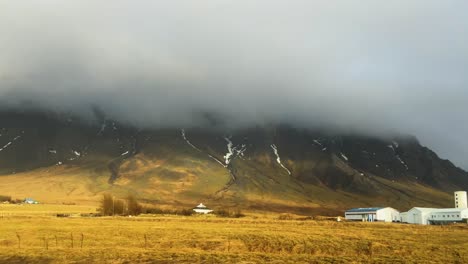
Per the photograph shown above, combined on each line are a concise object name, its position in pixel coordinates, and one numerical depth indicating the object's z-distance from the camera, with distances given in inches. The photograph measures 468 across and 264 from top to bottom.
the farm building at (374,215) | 7288.4
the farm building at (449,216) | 6850.4
